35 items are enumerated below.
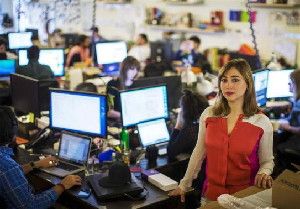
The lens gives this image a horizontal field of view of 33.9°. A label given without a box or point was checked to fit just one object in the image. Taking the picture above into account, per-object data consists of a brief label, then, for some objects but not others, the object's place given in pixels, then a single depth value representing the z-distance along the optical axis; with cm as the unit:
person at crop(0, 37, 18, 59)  684
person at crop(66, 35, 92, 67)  795
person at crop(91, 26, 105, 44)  791
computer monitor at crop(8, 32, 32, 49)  857
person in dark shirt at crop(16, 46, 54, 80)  562
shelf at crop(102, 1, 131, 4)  922
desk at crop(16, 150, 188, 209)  281
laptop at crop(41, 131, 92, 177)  334
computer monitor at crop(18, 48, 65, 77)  655
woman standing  270
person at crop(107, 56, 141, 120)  494
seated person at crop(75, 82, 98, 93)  444
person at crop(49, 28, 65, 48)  870
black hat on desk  292
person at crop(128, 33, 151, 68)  801
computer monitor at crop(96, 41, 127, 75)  706
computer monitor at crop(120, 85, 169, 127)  390
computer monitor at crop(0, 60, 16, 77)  608
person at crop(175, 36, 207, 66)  716
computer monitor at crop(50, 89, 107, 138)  367
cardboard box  193
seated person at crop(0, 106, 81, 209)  270
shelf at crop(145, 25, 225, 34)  750
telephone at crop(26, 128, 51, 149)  384
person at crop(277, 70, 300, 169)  457
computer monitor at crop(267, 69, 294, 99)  523
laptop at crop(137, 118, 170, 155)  380
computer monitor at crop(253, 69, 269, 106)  482
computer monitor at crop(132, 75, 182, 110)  467
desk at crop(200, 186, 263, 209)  210
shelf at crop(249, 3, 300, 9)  640
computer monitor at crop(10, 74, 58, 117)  425
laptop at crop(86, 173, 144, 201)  283
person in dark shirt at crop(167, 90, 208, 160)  360
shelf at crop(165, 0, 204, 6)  775
